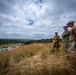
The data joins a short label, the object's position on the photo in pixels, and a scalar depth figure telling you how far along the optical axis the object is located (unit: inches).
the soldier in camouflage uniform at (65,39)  113.4
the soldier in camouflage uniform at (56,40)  136.5
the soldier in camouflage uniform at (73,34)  69.5
